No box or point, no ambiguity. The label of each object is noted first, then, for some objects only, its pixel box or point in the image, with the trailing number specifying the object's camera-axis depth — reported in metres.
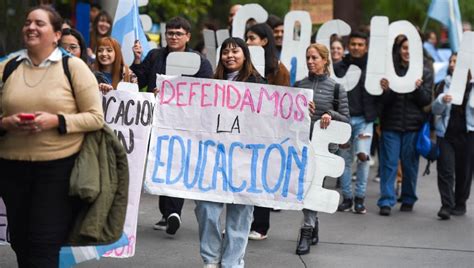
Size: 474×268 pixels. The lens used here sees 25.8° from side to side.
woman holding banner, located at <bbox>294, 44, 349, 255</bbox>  7.91
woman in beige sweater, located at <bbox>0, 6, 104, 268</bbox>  5.13
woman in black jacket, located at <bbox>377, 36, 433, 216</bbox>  10.01
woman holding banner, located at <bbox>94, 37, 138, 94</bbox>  8.03
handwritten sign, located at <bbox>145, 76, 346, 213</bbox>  6.87
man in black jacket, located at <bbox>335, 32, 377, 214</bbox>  10.05
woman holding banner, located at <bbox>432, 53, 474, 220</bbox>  9.93
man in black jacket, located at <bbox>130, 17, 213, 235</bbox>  8.20
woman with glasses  7.77
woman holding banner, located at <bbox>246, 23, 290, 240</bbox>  8.41
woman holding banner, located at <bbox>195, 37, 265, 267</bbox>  6.65
